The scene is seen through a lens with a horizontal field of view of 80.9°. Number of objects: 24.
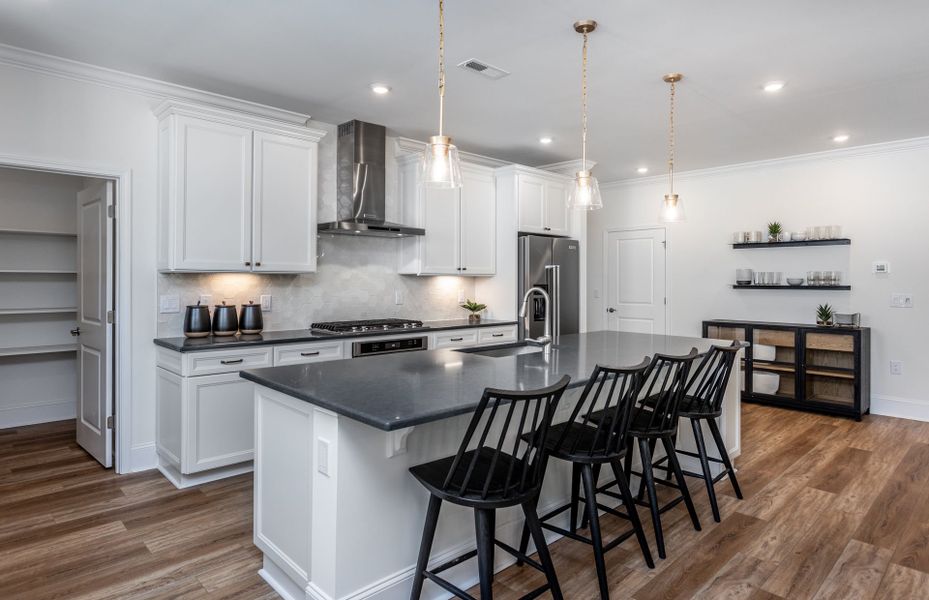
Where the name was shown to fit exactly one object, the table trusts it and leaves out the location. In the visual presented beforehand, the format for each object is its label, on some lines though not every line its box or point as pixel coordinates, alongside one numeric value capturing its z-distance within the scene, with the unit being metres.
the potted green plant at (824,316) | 5.37
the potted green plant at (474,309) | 5.24
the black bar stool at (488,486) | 1.69
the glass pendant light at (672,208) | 3.54
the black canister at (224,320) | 3.79
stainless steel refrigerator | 5.32
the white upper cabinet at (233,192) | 3.49
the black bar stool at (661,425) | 2.53
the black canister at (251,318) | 3.92
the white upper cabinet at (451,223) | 4.95
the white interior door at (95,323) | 3.63
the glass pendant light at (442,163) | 2.34
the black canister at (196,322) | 3.65
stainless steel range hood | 4.49
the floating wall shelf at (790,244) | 5.38
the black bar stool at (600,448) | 2.13
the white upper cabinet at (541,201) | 5.37
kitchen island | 1.85
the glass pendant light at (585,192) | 3.07
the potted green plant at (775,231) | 5.77
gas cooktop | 4.15
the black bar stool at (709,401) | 2.92
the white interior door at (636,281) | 6.83
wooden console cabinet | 5.13
